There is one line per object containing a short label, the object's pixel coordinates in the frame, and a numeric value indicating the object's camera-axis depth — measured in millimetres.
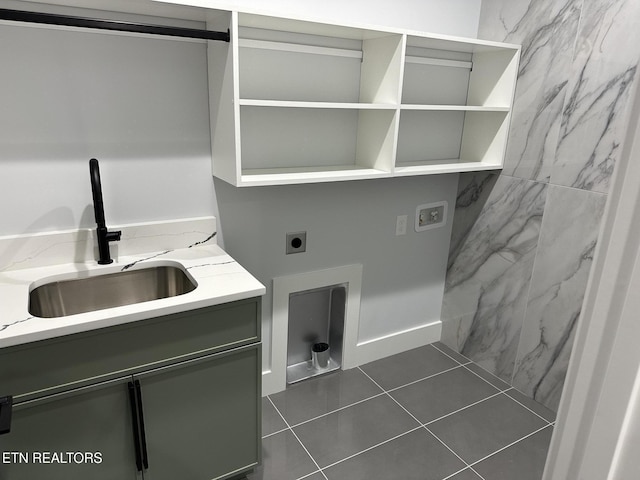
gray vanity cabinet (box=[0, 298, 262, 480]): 1325
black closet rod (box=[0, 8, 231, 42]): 1358
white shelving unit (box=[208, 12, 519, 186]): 1801
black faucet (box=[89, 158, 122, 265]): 1605
